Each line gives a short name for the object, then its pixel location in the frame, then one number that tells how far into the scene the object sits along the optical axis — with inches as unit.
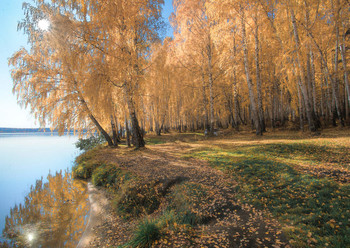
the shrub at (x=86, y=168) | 362.9
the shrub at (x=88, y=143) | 639.7
